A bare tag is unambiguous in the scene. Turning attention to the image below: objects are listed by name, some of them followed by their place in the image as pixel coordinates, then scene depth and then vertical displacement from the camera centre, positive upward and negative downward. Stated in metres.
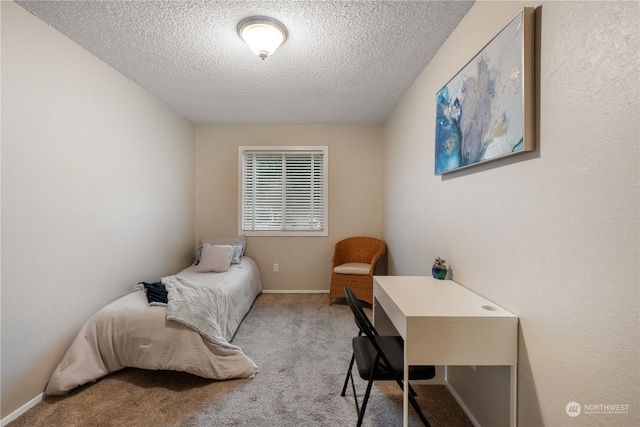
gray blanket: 1.96 -0.75
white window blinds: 4.00 +0.29
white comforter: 1.88 -0.99
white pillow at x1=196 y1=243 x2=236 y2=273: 3.23 -0.56
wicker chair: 3.28 -0.69
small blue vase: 1.86 -0.41
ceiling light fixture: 1.74 +1.24
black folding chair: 1.35 -0.81
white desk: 1.21 -0.57
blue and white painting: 1.19 +0.60
